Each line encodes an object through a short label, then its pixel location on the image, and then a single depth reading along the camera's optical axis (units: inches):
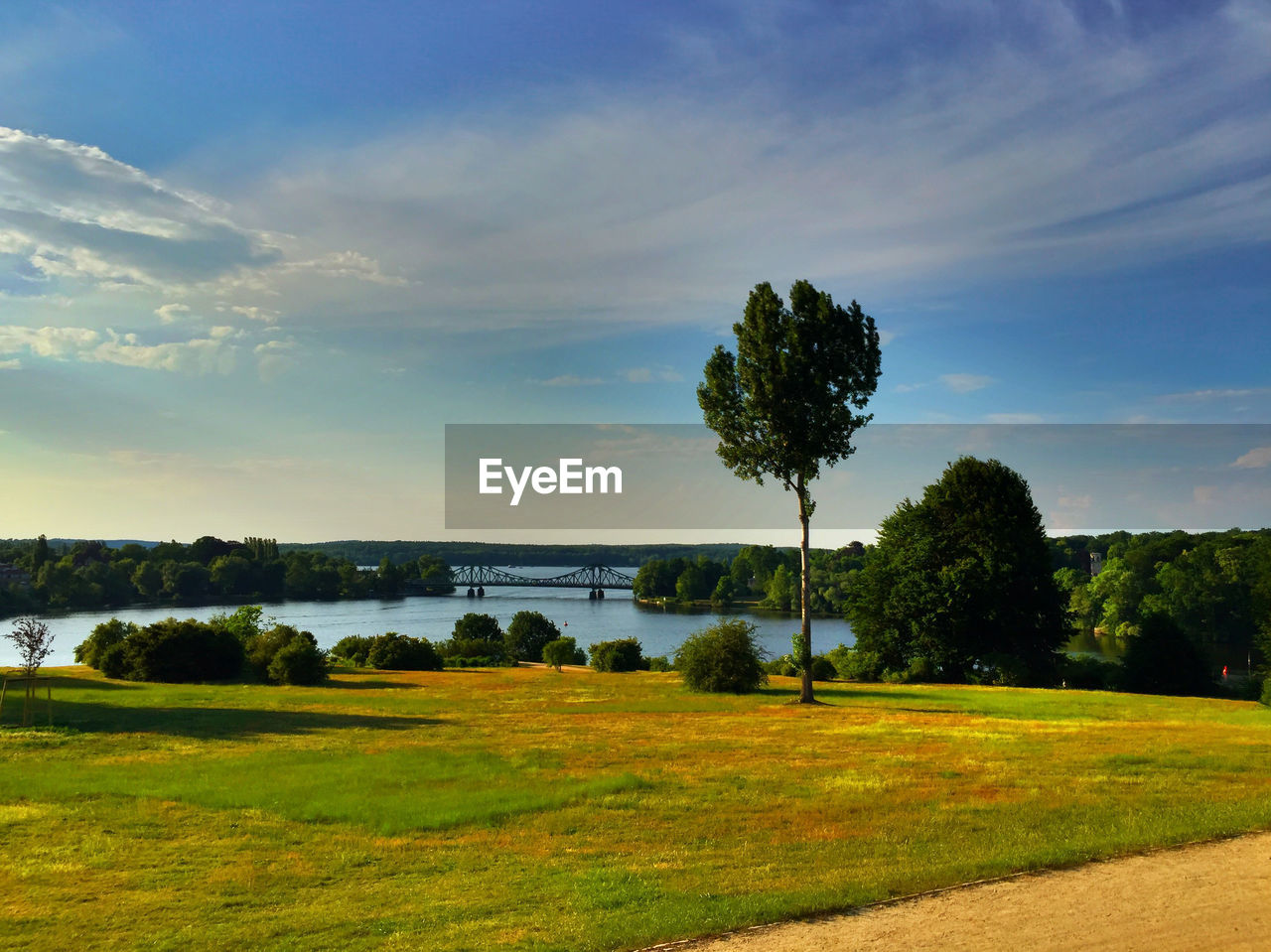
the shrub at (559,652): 2301.9
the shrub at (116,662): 1656.0
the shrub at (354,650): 2218.1
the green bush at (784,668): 1886.1
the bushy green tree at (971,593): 1850.4
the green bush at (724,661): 1493.6
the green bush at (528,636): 2719.0
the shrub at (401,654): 2128.4
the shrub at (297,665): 1614.2
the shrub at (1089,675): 1833.0
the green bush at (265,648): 1720.0
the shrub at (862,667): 1936.5
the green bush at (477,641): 2566.4
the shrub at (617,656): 2176.4
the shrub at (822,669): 1892.2
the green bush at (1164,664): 1796.3
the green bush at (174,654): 1630.2
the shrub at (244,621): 2167.8
